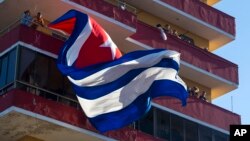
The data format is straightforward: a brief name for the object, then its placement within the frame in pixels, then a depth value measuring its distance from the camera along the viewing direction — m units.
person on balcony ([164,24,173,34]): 27.10
